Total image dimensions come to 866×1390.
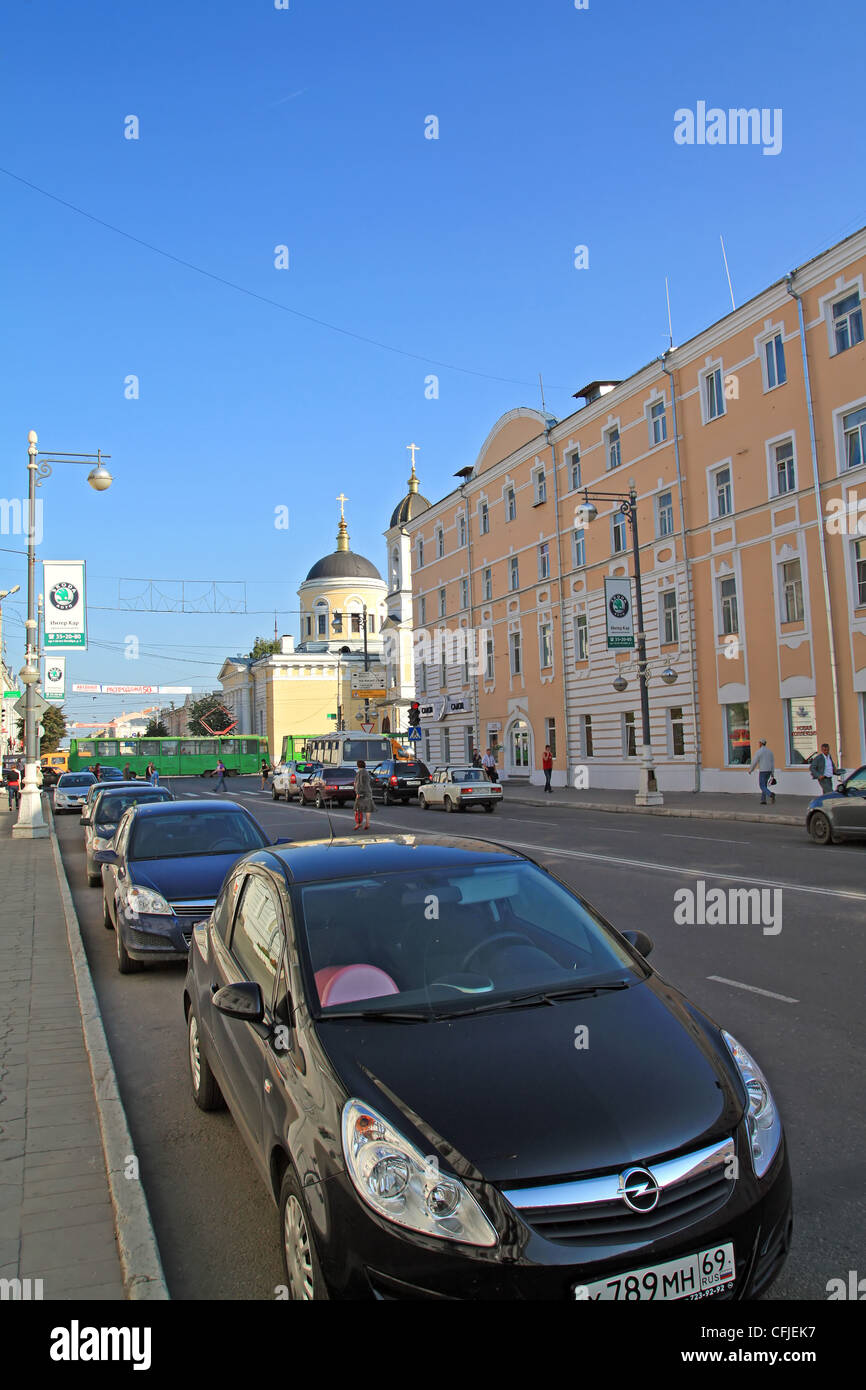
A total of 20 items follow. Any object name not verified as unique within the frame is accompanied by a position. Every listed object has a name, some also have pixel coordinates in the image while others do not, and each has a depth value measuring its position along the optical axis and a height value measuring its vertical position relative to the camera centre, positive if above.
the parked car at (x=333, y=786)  35.31 -0.77
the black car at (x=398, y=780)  35.84 -0.64
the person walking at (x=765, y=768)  24.80 -0.48
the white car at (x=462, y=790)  29.75 -0.95
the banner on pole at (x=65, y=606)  21.17 +3.75
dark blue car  8.09 -0.89
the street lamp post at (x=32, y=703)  21.99 +1.65
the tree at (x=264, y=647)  123.31 +15.72
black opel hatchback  2.55 -1.05
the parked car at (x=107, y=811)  14.06 -0.62
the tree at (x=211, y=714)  111.37 +6.75
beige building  25.39 +6.80
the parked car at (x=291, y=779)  41.53 -0.55
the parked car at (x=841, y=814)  15.72 -1.12
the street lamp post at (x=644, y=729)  27.14 +0.71
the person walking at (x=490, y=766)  38.12 -0.27
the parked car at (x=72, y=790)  33.68 -0.56
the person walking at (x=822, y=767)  22.80 -0.47
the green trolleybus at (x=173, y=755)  66.06 +1.17
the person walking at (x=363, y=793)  21.67 -0.67
